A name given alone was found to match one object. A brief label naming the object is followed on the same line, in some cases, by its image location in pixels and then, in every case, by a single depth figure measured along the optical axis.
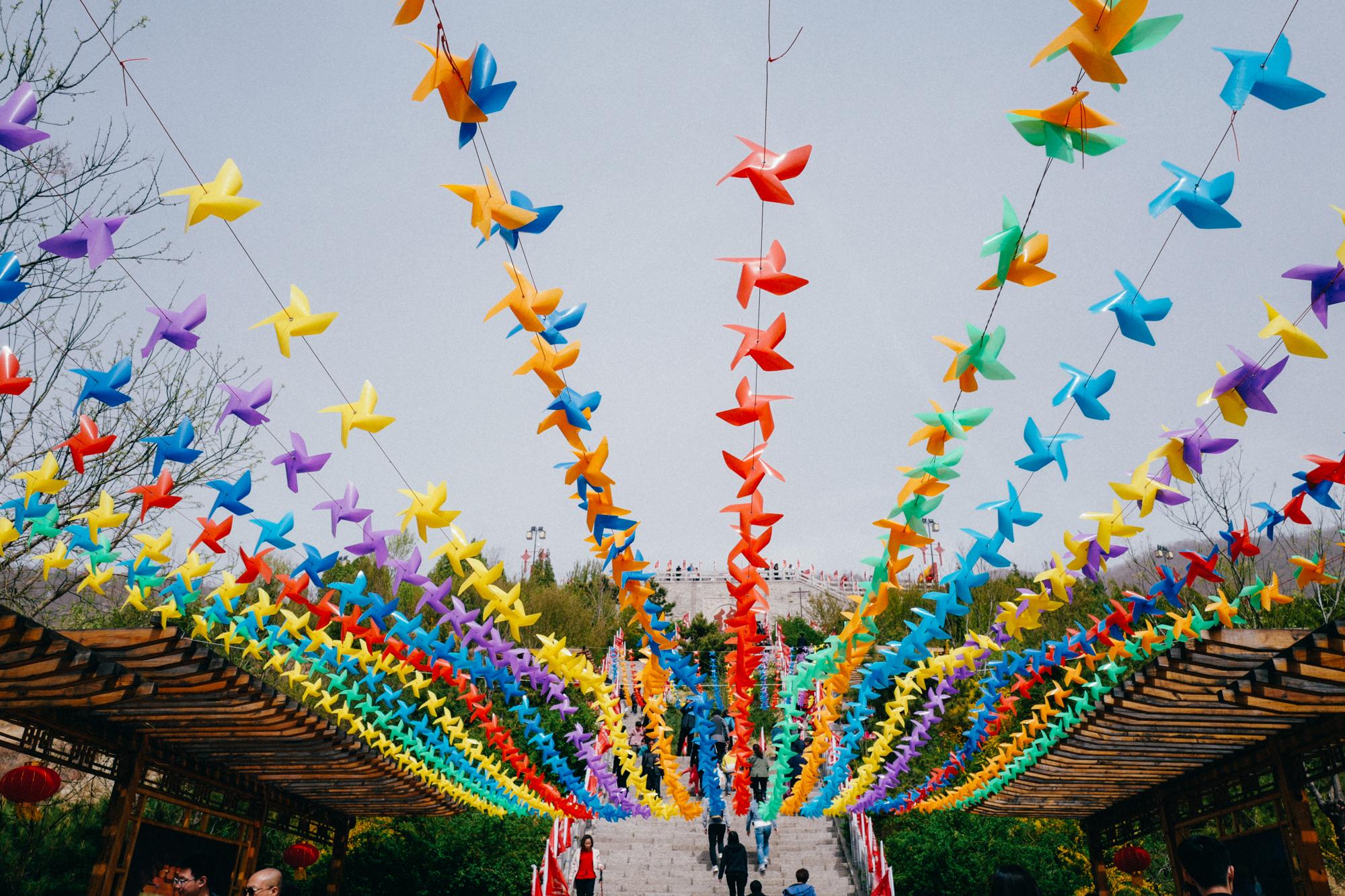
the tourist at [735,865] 10.56
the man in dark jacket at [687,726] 14.74
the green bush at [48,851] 10.12
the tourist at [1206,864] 3.27
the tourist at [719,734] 13.84
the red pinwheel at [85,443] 4.26
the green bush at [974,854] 11.05
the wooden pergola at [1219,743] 4.64
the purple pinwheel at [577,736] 10.71
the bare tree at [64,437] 7.03
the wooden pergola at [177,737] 4.86
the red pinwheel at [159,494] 4.86
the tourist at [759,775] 13.86
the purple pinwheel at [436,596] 5.60
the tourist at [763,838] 12.77
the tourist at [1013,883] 3.01
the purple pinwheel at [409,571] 5.43
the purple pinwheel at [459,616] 6.10
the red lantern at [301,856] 10.48
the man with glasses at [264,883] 3.29
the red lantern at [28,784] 7.13
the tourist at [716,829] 12.43
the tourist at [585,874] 10.42
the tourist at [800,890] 6.89
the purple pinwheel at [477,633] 6.46
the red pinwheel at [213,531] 5.20
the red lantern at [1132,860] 9.42
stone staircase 12.24
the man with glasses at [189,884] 3.65
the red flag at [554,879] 10.44
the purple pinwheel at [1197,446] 3.70
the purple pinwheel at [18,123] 2.73
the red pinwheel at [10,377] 3.37
